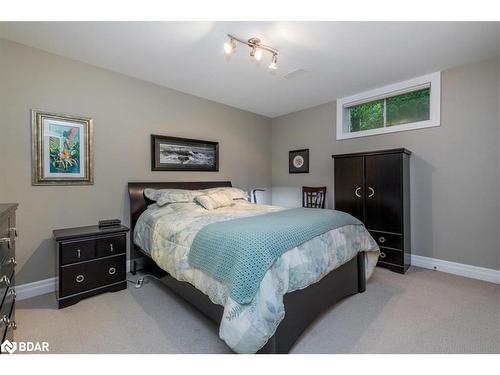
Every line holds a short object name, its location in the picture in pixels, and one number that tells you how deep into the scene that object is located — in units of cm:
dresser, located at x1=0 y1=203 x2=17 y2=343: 123
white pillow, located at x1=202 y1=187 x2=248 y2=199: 335
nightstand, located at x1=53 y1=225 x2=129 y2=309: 214
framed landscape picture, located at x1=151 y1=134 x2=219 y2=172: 329
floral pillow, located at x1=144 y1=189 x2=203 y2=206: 289
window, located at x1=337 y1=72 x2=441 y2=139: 305
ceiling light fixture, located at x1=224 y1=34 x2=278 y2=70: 212
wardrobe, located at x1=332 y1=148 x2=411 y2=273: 294
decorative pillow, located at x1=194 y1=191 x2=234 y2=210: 287
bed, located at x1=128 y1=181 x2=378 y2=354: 152
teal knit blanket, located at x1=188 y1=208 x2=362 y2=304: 138
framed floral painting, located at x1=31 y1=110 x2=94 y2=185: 240
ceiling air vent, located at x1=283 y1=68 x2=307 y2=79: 293
